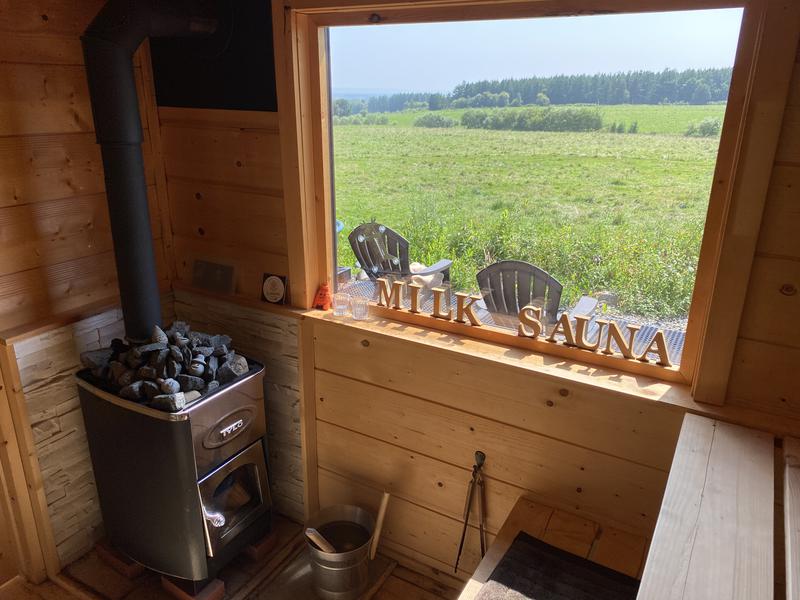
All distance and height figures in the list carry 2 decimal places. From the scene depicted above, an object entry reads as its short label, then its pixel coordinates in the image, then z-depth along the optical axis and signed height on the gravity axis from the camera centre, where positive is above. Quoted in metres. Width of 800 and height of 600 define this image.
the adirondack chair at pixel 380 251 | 1.92 -0.42
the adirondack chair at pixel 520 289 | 1.67 -0.47
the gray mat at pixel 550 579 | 1.39 -1.07
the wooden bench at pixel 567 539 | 1.48 -1.06
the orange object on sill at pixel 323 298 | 2.02 -0.59
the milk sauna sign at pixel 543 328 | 1.58 -0.56
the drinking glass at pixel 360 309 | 1.94 -0.60
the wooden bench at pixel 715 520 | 0.96 -0.71
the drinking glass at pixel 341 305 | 1.97 -0.60
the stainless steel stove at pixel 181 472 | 1.70 -1.05
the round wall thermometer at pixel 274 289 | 2.05 -0.57
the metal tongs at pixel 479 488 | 1.77 -1.07
